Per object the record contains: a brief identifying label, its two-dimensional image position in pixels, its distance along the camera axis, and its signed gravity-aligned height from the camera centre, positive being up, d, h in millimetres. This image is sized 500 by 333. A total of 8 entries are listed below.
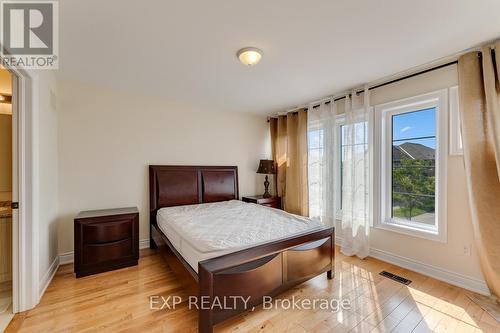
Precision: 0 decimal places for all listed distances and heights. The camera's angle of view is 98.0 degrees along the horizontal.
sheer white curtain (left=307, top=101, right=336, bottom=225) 3492 +84
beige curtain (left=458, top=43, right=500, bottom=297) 1982 +147
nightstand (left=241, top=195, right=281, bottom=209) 3990 -650
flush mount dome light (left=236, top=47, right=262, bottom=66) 2078 +1087
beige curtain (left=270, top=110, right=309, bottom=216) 3906 +143
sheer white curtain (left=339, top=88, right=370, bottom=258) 2996 -195
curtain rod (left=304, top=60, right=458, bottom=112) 2346 +1081
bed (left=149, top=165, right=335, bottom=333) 1604 -720
